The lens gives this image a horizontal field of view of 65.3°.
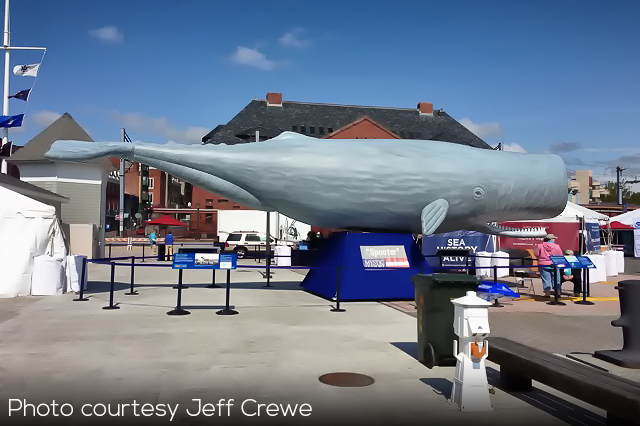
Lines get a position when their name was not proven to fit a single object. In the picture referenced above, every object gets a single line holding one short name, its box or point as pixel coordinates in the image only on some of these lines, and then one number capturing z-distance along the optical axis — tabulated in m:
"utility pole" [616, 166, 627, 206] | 63.17
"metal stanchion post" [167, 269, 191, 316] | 9.94
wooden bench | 3.90
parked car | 30.82
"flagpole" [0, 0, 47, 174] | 20.12
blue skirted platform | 11.73
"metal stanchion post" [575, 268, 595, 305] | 12.21
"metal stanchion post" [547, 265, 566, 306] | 12.13
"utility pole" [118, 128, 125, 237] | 35.09
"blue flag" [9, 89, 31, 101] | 21.27
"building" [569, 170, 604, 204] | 88.88
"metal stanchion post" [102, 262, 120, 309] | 10.53
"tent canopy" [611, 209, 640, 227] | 34.75
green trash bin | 6.18
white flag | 21.28
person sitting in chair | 13.35
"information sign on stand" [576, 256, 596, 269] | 12.54
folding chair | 14.35
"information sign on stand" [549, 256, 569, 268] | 12.38
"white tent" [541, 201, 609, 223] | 23.01
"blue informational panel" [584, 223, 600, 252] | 21.62
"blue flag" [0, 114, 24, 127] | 18.64
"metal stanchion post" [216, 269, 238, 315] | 9.97
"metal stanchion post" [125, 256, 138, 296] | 12.76
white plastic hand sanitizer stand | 4.85
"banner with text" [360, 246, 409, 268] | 11.84
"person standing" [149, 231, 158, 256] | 31.58
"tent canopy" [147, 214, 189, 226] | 32.19
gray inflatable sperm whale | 10.83
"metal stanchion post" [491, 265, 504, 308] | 11.70
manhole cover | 5.59
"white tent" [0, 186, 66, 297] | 12.12
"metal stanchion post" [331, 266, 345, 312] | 10.45
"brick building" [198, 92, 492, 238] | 45.34
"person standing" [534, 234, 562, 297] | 12.84
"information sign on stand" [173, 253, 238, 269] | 10.26
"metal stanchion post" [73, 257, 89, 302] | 11.60
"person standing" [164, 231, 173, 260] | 26.00
